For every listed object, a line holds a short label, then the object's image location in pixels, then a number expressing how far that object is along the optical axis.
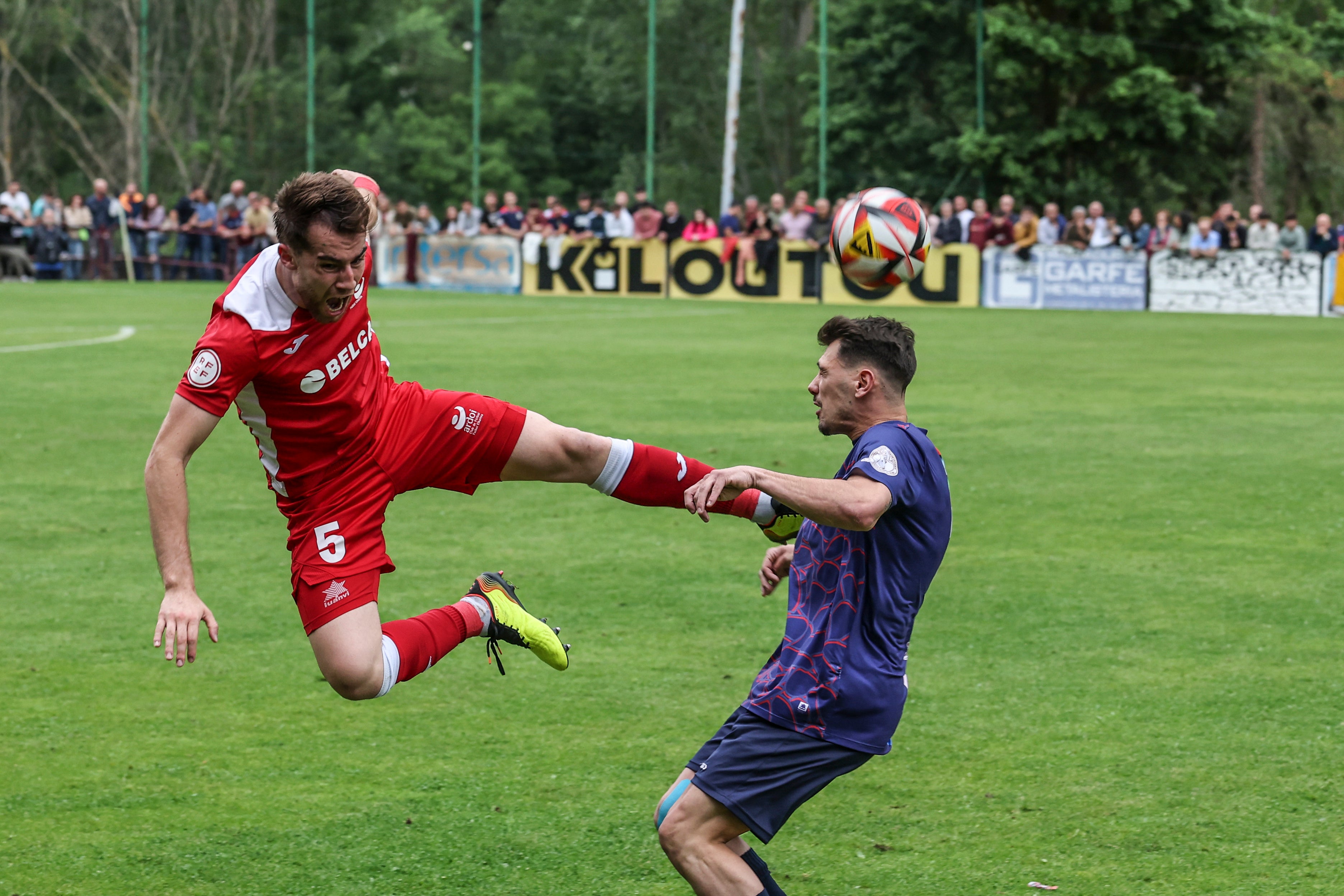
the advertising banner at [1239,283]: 30.80
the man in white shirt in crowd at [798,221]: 34.91
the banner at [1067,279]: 32.59
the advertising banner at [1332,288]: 30.45
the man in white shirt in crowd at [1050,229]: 33.34
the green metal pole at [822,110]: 44.00
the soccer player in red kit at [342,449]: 5.00
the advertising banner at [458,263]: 37.12
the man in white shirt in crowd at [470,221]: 37.94
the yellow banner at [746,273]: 34.38
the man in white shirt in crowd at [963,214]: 33.90
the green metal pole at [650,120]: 43.44
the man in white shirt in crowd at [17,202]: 37.75
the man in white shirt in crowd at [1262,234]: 31.80
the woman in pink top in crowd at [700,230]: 35.78
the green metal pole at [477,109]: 43.75
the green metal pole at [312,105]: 45.56
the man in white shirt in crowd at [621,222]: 36.69
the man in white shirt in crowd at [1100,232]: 32.78
